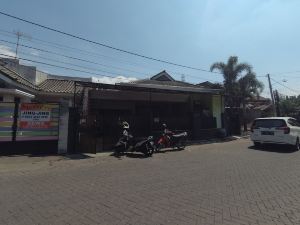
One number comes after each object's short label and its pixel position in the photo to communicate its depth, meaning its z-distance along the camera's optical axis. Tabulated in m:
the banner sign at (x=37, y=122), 12.80
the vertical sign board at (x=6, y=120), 12.36
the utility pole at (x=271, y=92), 37.22
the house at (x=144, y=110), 14.68
